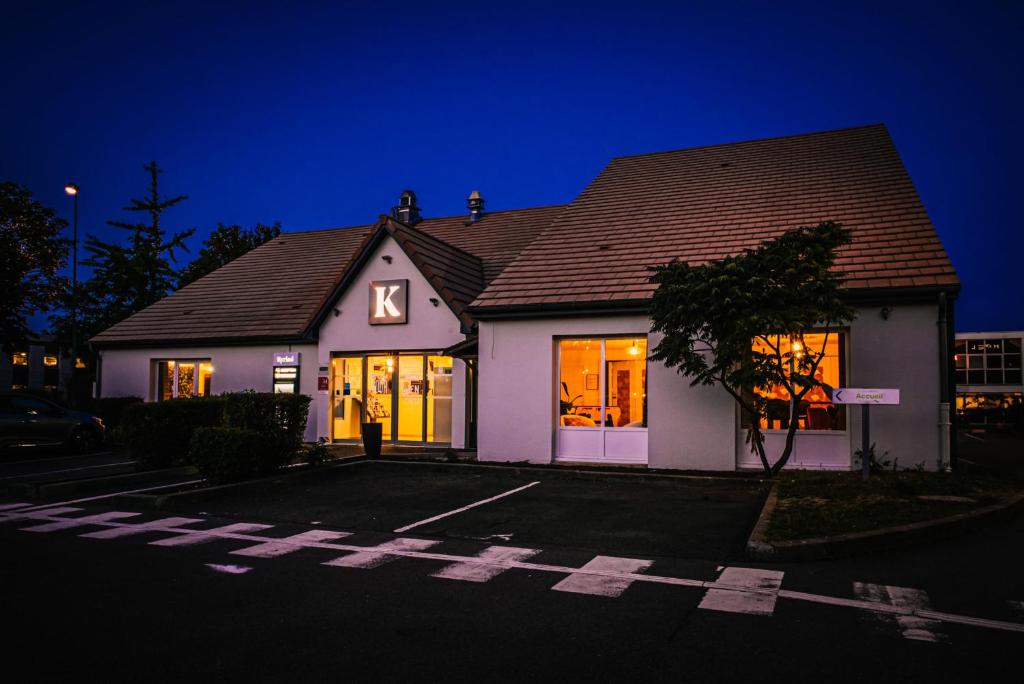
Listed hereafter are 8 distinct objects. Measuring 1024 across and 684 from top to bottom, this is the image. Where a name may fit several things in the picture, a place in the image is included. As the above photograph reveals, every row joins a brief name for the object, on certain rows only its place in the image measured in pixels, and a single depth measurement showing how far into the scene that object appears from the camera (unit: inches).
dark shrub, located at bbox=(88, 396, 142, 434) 809.5
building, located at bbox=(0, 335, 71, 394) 2444.6
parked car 655.8
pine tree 1385.3
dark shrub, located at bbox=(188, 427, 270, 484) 447.5
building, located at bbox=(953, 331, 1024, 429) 1793.8
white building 485.1
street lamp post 1088.8
